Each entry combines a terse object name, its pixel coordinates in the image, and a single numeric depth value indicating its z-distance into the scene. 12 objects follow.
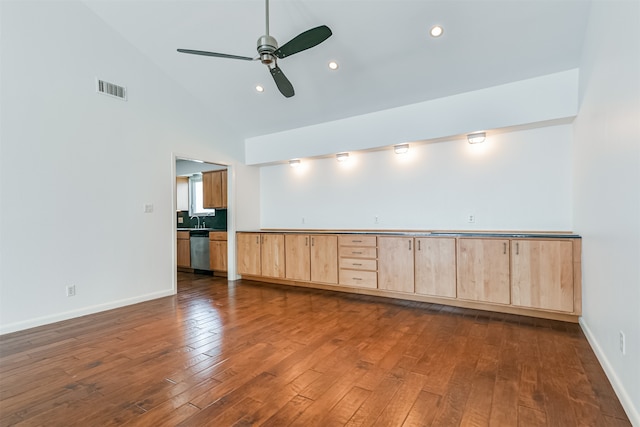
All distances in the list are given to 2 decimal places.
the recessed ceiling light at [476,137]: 3.73
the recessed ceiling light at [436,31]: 2.94
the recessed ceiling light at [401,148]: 4.32
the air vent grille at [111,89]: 3.68
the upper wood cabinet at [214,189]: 5.87
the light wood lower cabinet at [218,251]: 5.68
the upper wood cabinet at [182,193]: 7.43
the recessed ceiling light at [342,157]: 4.85
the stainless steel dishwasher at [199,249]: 6.00
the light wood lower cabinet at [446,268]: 3.07
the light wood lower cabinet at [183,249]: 6.35
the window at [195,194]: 7.24
